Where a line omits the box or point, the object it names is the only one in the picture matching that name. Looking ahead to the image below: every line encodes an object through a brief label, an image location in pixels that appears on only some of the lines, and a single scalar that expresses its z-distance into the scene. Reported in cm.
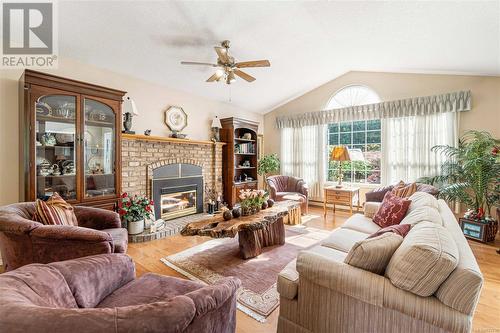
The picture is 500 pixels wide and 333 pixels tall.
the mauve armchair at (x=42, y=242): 175
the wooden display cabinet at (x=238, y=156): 518
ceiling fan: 280
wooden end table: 438
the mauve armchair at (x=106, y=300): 69
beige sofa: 104
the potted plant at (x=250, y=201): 287
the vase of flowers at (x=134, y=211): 331
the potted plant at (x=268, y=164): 573
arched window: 496
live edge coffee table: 234
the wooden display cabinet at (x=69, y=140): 250
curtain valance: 395
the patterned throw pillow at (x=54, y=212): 198
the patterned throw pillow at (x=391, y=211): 244
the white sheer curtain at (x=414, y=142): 413
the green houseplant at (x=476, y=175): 331
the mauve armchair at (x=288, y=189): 470
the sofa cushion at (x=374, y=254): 129
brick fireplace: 368
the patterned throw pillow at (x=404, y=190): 325
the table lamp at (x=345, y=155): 446
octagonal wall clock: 426
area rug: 194
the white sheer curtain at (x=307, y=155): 554
